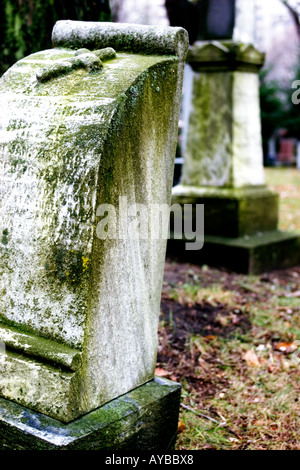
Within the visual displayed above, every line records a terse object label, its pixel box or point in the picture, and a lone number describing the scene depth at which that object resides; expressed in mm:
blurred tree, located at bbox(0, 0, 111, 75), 3631
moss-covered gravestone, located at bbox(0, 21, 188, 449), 1869
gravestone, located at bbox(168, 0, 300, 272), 5270
